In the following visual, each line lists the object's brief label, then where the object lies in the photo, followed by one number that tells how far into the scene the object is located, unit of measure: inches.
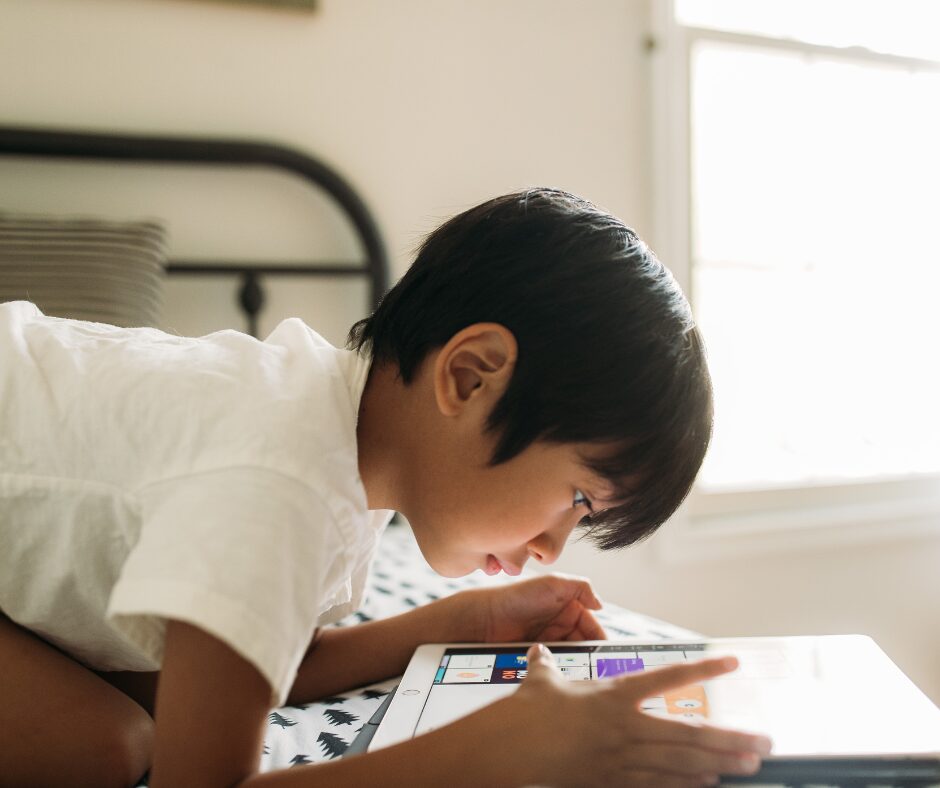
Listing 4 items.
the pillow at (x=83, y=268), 46.7
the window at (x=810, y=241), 72.7
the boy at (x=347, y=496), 19.1
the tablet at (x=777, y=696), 19.0
